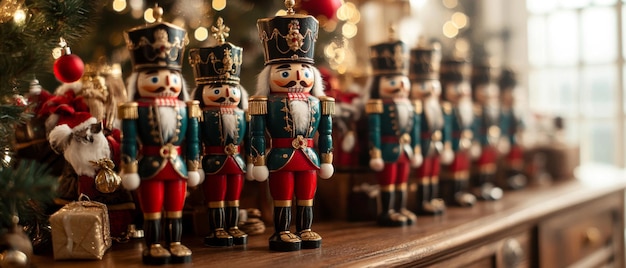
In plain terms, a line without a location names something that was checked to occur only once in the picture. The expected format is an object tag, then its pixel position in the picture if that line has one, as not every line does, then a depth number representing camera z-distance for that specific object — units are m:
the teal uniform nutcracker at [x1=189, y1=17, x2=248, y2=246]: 1.02
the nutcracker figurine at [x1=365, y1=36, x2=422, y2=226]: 1.27
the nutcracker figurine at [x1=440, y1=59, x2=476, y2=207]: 1.54
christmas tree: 0.81
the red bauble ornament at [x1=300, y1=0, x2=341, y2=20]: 1.23
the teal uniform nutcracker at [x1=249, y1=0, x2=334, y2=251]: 1.01
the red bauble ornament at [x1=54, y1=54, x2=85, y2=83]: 0.99
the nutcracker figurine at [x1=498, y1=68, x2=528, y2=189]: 1.80
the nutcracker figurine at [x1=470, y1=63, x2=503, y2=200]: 1.67
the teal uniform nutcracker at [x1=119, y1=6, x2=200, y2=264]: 0.89
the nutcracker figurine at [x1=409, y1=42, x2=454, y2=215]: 1.38
